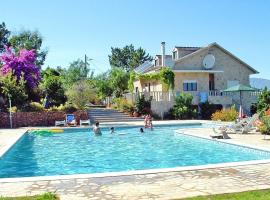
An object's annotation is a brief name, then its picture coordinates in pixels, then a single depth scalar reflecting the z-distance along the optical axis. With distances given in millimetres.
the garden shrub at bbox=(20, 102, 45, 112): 31156
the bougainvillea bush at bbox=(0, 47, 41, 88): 32406
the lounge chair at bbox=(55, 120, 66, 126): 29438
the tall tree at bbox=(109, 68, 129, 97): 51312
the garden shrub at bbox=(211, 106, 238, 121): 31625
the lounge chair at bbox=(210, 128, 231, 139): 18625
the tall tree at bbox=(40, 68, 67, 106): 35719
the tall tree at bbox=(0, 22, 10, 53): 60281
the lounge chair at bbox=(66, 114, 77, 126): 29727
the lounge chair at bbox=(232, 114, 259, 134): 20656
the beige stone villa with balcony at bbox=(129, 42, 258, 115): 38281
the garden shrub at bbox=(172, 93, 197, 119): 36188
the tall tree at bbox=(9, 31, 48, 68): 60719
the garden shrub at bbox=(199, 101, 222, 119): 37625
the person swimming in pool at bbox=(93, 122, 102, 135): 24728
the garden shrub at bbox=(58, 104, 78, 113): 31964
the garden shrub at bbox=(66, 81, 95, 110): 34688
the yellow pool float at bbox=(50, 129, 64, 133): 26516
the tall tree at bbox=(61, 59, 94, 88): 58988
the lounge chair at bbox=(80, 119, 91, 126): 30031
